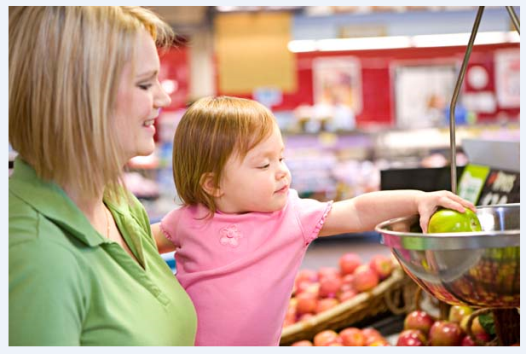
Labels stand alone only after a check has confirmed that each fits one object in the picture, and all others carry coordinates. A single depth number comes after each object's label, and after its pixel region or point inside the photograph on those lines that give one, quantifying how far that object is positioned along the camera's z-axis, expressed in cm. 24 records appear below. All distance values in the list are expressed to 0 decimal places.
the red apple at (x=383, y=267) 319
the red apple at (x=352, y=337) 274
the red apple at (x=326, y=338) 274
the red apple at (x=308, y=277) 365
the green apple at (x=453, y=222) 146
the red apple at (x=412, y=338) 258
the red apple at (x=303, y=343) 270
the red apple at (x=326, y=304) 312
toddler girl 179
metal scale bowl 128
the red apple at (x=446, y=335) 252
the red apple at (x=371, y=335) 275
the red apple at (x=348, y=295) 317
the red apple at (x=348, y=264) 353
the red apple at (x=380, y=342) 260
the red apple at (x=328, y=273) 354
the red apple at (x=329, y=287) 334
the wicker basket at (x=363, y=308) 287
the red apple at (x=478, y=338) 237
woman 119
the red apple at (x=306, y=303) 318
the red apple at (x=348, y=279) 331
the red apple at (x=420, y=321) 269
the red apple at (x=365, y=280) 312
